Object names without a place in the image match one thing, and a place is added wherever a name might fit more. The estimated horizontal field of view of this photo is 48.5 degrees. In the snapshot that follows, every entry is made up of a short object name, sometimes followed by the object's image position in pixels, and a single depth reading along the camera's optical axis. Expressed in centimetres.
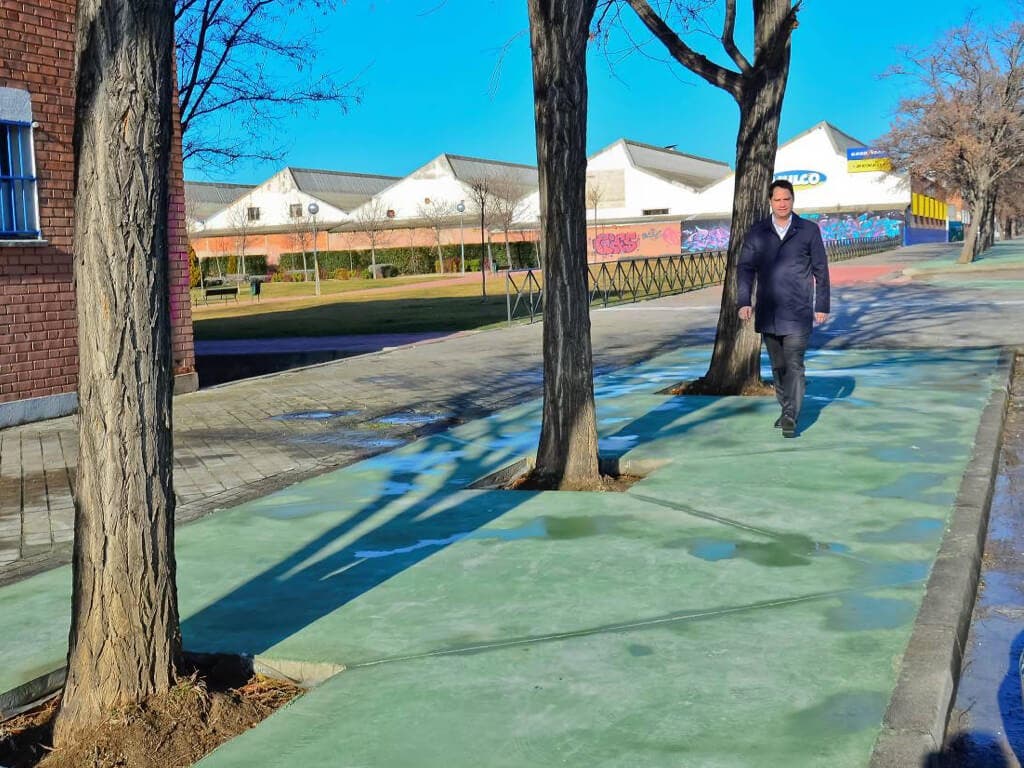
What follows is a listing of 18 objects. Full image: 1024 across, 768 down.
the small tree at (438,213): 6650
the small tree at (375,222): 6719
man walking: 808
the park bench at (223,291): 3631
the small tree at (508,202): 6075
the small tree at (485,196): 6012
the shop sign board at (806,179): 7281
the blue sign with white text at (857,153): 7069
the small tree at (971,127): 4247
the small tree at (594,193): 7594
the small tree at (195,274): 4866
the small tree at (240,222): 7456
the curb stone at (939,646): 313
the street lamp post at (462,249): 6074
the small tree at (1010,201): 5676
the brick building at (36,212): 1051
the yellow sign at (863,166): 6979
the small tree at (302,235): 6650
